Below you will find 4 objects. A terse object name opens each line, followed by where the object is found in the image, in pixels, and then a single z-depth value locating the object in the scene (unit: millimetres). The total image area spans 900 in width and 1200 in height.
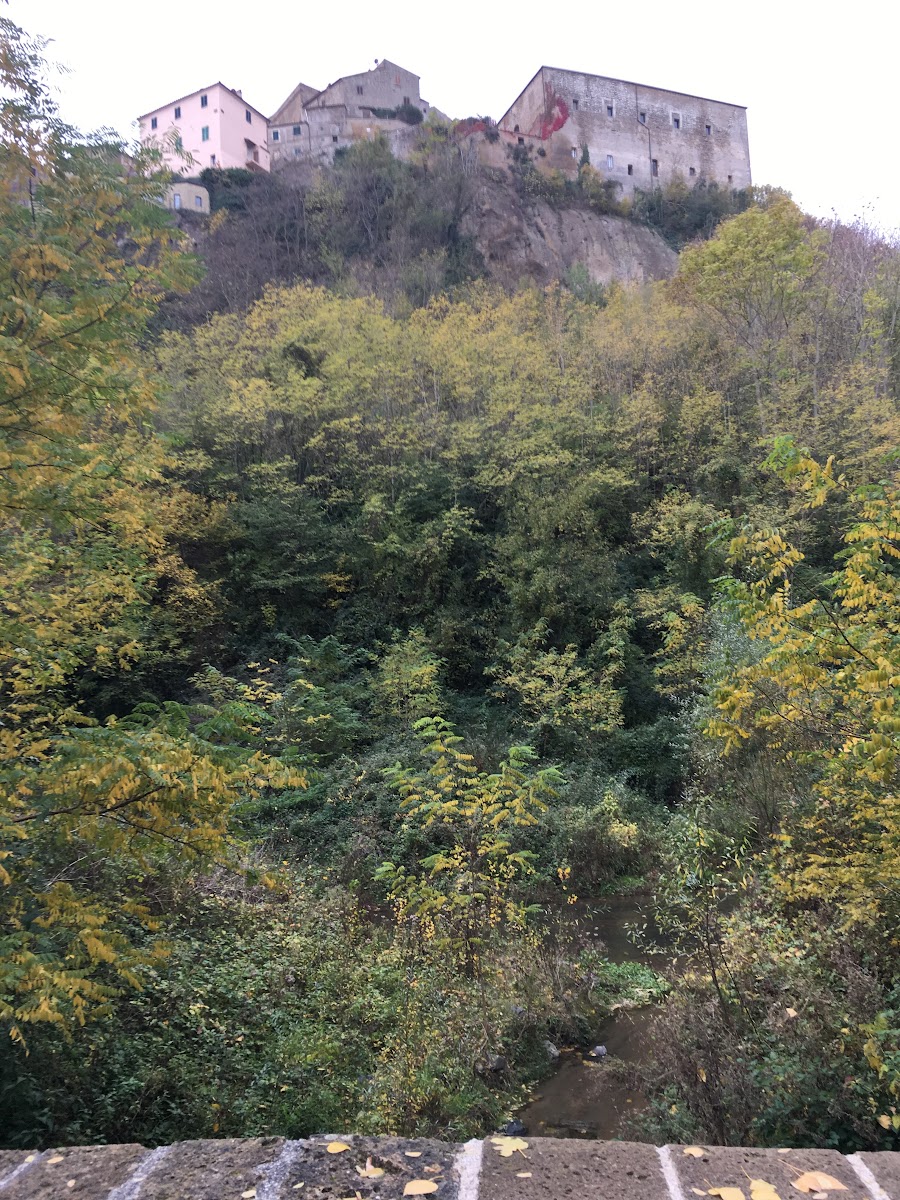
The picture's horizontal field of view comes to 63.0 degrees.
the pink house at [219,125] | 41531
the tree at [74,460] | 3059
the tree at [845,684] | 4023
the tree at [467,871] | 6445
